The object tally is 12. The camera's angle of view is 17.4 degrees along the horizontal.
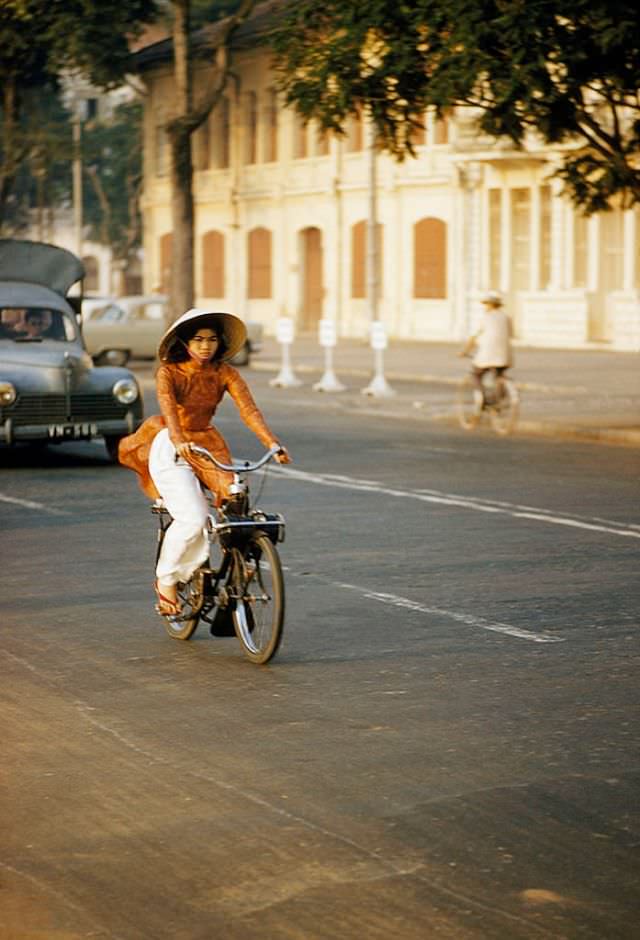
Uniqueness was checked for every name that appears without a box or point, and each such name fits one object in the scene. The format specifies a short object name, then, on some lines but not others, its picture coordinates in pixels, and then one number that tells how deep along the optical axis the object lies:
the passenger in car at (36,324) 21.30
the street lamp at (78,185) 79.00
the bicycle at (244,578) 9.46
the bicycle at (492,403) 24.89
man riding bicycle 24.94
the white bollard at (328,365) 34.25
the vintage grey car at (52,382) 20.00
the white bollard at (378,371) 32.00
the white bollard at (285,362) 35.50
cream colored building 49.34
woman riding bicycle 9.87
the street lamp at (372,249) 44.03
